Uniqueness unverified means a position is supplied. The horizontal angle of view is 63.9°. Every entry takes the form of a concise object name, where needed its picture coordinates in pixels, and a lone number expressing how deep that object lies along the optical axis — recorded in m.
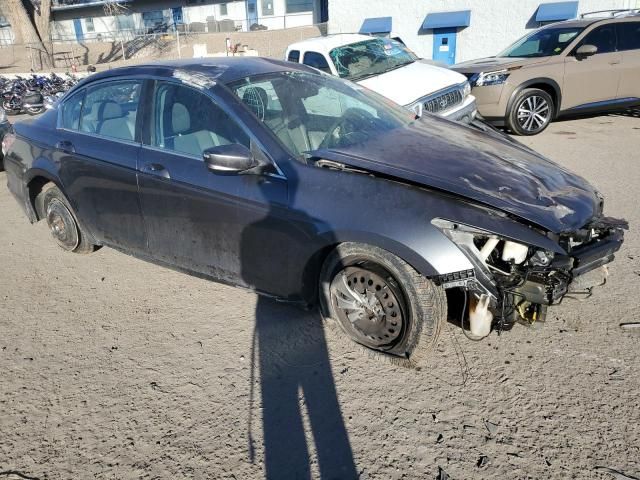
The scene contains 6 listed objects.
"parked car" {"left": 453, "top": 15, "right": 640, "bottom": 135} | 8.43
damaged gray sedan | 2.66
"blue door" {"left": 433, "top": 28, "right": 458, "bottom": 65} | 21.36
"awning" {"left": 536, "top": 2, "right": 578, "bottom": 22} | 17.86
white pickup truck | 6.93
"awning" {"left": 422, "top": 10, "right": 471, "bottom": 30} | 20.34
